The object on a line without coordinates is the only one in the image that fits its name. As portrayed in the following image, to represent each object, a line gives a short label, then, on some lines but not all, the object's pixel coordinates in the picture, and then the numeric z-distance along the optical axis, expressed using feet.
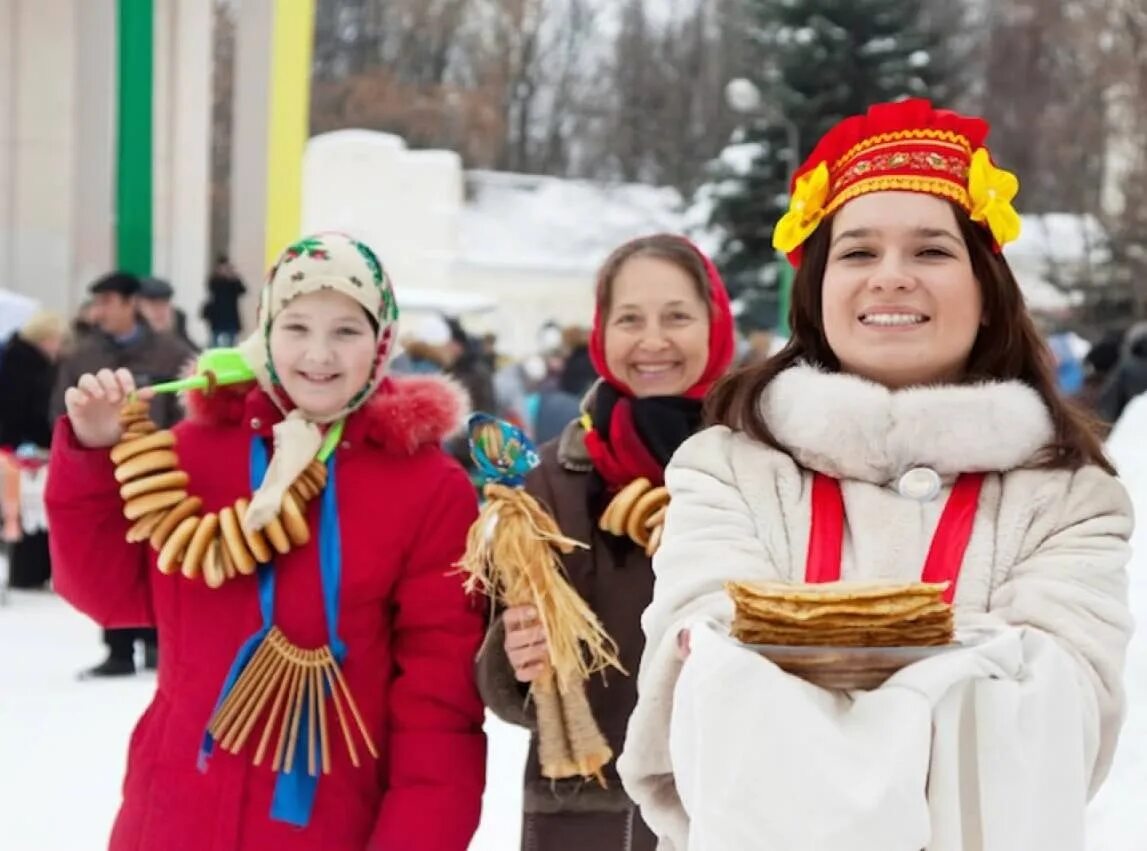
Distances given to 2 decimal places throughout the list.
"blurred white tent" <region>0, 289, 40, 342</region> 43.91
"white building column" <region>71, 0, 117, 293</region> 51.98
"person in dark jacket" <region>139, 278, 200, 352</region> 31.01
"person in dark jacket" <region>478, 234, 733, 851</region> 9.79
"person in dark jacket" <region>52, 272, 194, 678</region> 28.81
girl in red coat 9.36
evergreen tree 100.17
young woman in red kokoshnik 5.86
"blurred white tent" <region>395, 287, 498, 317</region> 87.66
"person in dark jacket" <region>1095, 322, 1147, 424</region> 41.88
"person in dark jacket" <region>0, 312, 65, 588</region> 33.96
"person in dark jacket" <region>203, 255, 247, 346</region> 51.98
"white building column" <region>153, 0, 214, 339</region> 57.82
